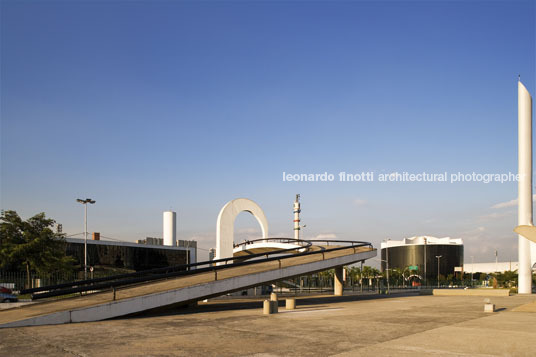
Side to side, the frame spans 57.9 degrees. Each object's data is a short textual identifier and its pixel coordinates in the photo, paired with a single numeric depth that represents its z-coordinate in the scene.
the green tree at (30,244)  39.72
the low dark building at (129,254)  66.62
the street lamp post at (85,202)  52.44
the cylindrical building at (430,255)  164.75
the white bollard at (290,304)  22.59
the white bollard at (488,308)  21.52
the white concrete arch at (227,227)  40.81
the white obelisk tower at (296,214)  113.25
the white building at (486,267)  165.57
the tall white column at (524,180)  50.09
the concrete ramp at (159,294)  16.61
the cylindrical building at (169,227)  86.38
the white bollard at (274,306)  20.44
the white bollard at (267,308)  20.08
